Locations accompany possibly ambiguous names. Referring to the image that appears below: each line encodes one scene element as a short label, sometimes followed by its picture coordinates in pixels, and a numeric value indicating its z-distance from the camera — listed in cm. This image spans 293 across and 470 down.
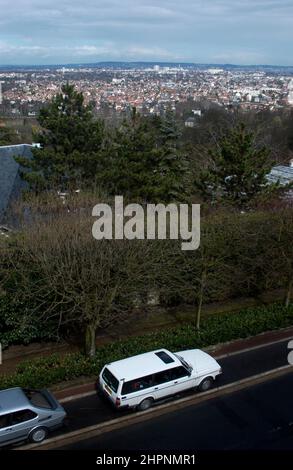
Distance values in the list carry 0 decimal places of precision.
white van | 1372
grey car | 1214
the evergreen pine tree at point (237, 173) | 2606
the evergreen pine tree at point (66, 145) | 2347
